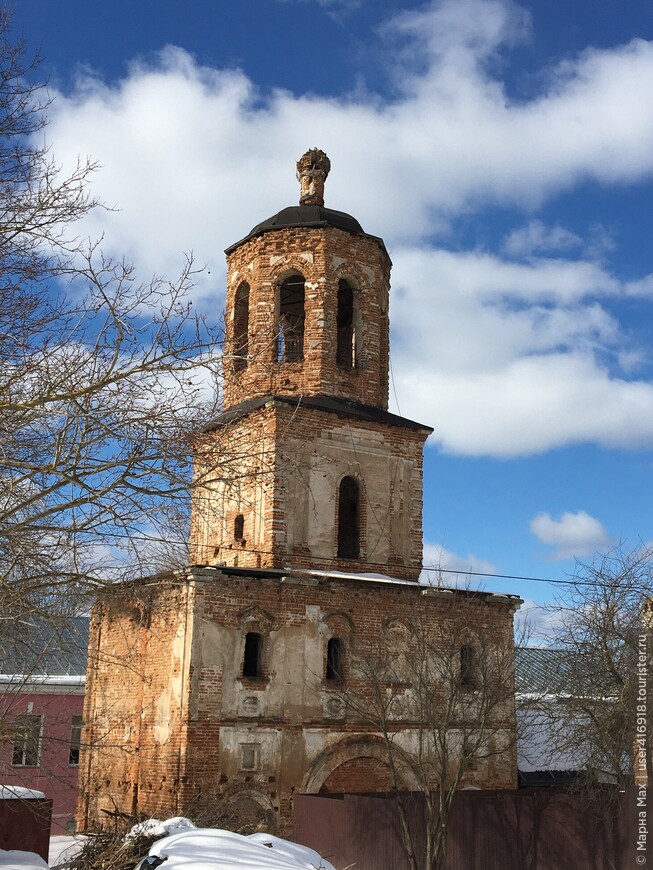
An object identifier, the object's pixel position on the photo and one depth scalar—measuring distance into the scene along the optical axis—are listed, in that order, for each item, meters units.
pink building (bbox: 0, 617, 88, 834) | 23.06
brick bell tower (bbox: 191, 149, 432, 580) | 18.50
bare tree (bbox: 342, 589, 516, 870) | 16.70
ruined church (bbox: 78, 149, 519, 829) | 16.06
